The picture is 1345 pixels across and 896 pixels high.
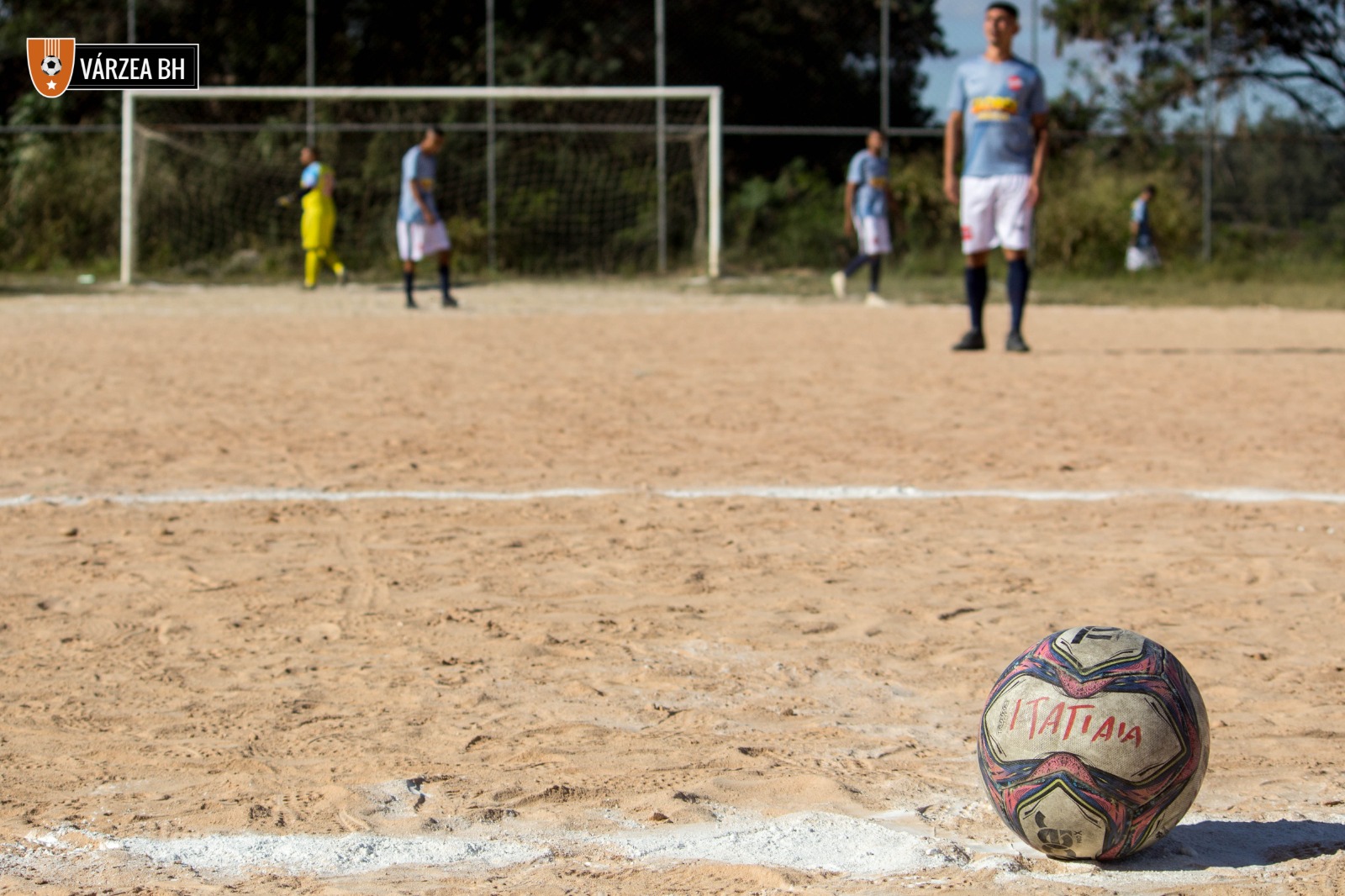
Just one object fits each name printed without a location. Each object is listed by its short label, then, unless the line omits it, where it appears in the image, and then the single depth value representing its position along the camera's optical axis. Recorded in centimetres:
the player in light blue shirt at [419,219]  1484
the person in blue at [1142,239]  2188
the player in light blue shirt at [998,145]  952
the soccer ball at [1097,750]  240
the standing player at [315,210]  1856
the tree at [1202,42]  2341
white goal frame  2056
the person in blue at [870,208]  1700
